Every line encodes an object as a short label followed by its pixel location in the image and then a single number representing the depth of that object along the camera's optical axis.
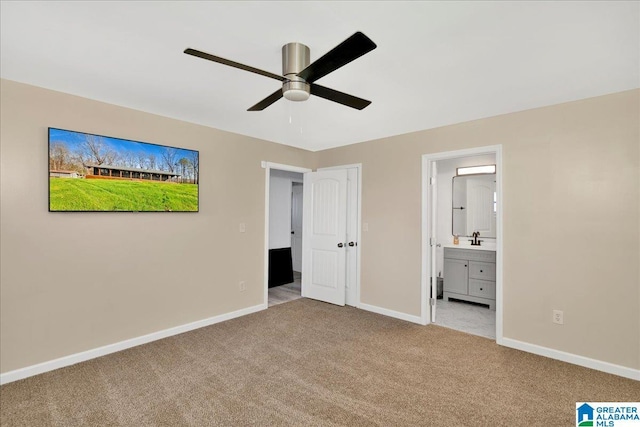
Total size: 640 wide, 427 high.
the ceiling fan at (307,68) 1.49
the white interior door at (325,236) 4.63
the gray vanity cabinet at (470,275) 4.46
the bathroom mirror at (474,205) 4.80
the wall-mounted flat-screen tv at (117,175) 2.68
